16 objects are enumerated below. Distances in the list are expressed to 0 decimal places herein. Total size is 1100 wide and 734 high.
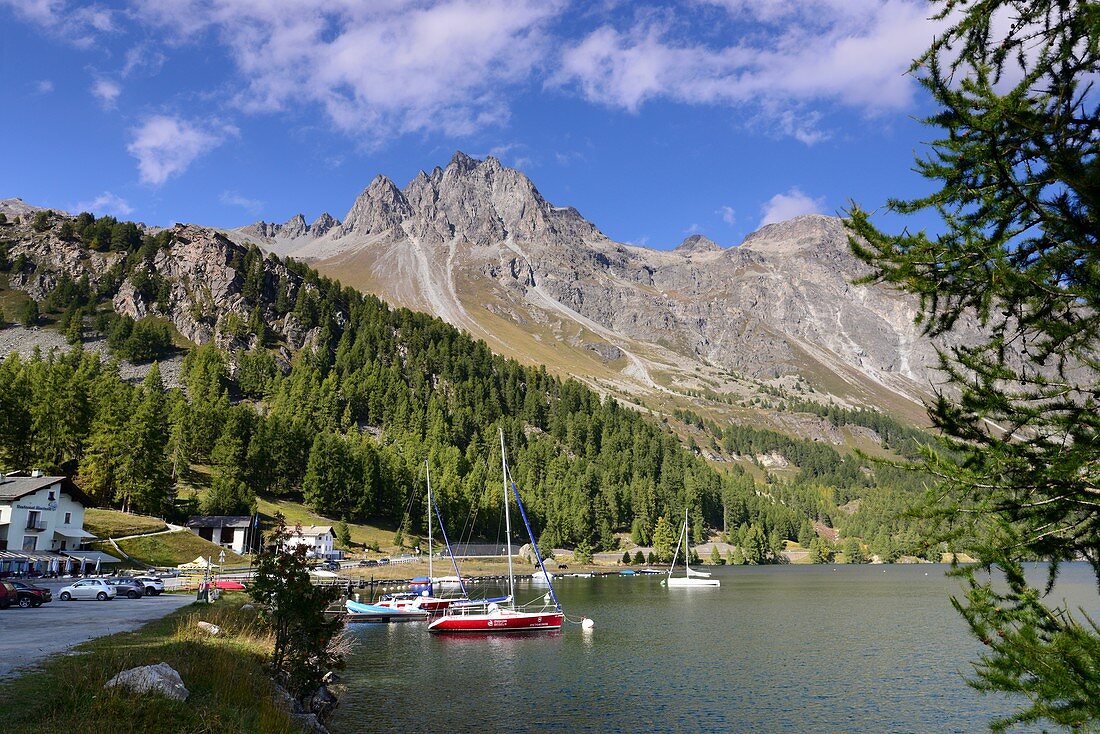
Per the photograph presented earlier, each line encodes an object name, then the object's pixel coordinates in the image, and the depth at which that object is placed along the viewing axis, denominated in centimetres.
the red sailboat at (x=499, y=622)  6538
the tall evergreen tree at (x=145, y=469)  10719
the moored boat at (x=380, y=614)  7581
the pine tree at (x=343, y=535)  13262
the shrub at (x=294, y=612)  2552
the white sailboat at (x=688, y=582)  12832
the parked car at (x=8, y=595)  4350
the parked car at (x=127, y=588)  5941
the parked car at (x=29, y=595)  4562
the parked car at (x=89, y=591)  5553
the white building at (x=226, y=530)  11506
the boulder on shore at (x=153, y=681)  1814
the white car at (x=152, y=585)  6506
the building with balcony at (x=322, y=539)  12005
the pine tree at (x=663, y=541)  18512
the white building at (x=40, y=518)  7812
